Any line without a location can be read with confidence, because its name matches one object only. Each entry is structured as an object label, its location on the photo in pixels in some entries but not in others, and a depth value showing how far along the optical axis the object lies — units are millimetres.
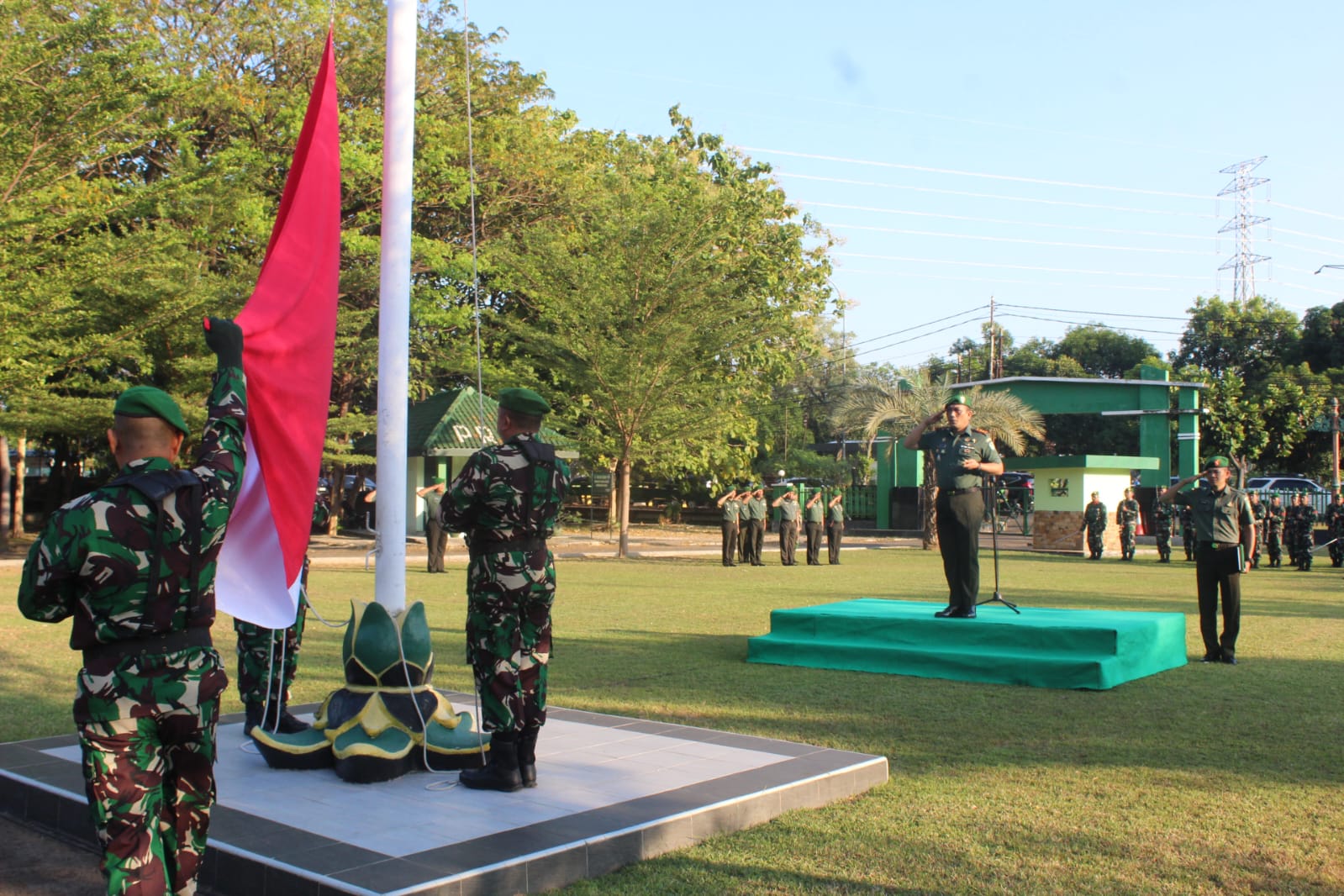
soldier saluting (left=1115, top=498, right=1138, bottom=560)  29438
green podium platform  9289
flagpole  6156
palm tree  33375
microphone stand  10320
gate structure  40188
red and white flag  5180
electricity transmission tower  61969
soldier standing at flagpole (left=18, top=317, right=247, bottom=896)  3482
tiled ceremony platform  4461
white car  43250
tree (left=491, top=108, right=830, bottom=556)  25719
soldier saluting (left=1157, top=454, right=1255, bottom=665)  10539
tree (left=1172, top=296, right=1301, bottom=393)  53094
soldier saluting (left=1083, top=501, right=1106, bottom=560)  29750
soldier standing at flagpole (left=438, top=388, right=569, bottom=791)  5629
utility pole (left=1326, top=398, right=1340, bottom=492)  39219
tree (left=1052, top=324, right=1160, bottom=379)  66438
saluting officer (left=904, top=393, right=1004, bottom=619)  9703
